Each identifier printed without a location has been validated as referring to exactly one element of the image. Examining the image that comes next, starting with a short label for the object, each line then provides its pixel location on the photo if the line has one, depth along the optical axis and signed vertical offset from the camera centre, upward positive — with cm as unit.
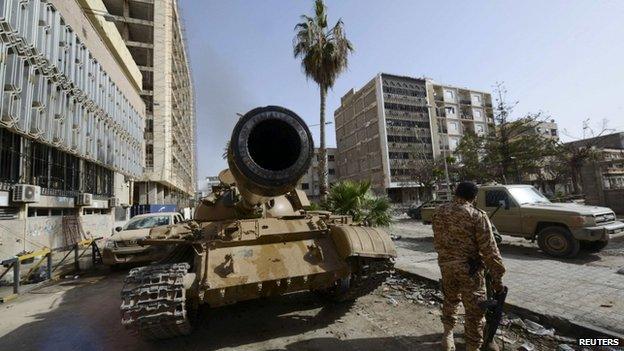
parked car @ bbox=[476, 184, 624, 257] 768 -67
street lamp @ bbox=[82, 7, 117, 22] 1780 +1159
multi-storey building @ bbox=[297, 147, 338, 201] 6760 +581
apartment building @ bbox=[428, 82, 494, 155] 5606 +1519
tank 328 -50
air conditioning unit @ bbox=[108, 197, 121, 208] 2000 +99
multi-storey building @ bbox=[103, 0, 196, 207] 3016 +1293
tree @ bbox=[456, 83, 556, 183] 2439 +349
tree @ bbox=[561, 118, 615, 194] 2161 +260
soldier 316 -61
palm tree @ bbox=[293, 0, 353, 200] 1557 +722
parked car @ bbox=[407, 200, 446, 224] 2404 -87
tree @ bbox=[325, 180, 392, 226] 1088 +3
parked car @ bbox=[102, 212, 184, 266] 852 -83
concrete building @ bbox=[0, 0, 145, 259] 980 +367
